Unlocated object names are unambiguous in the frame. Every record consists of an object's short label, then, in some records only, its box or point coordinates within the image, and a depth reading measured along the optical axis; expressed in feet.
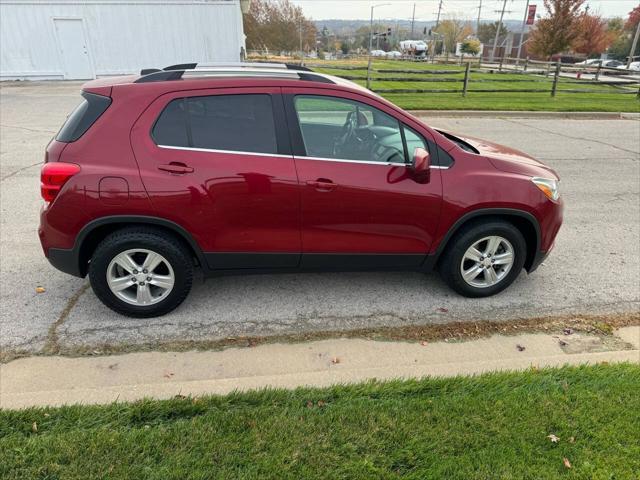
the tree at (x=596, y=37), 138.83
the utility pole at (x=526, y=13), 138.68
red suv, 10.27
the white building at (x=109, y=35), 63.00
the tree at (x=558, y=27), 92.79
